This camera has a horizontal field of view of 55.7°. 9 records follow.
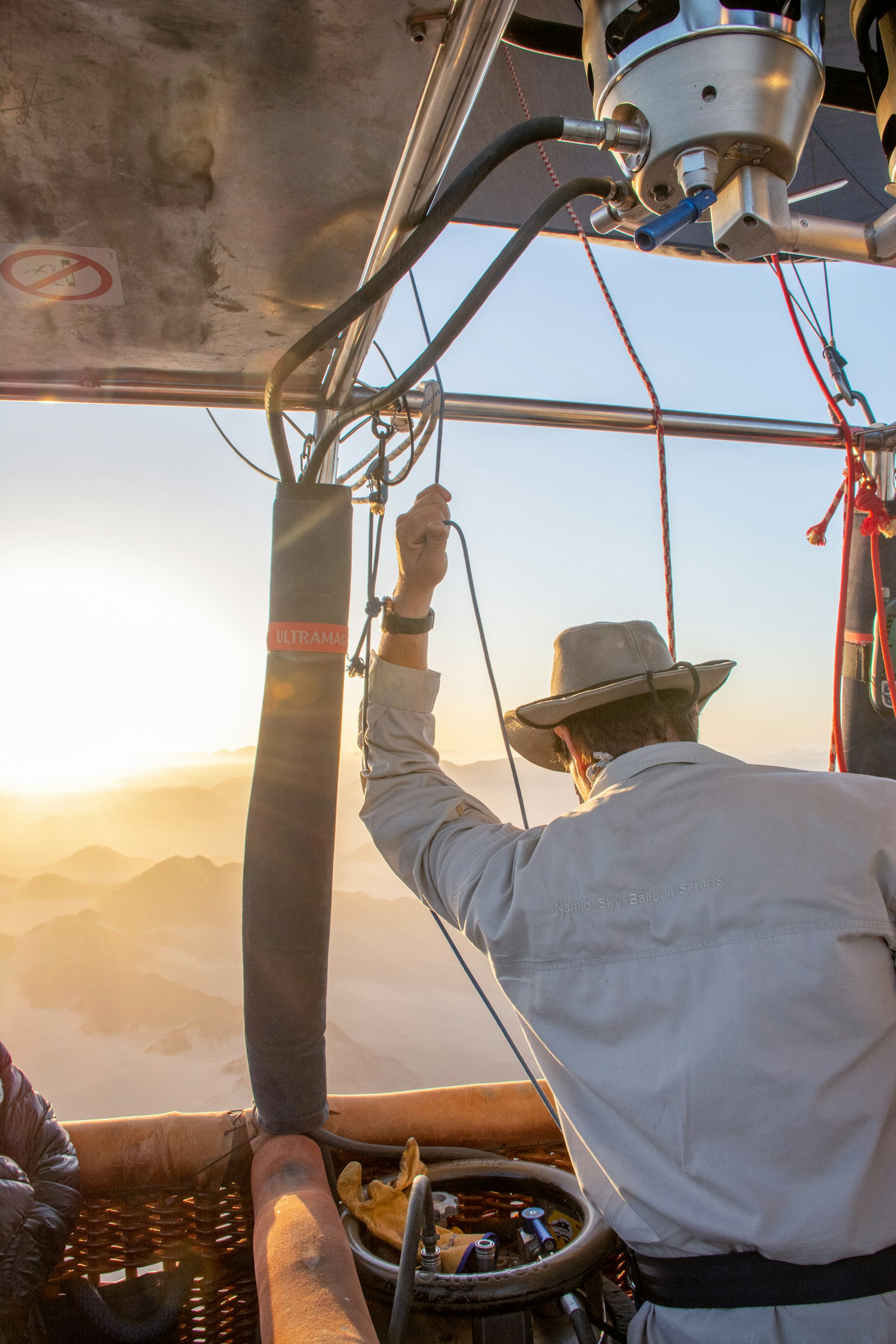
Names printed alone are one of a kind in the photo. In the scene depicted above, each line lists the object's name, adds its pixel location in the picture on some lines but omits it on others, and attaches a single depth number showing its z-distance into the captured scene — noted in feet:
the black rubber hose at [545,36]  3.00
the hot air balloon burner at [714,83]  2.32
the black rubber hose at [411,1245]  3.36
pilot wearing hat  2.79
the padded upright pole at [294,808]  4.89
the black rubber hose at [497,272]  2.72
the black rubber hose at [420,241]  2.62
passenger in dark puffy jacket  4.11
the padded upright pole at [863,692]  6.63
